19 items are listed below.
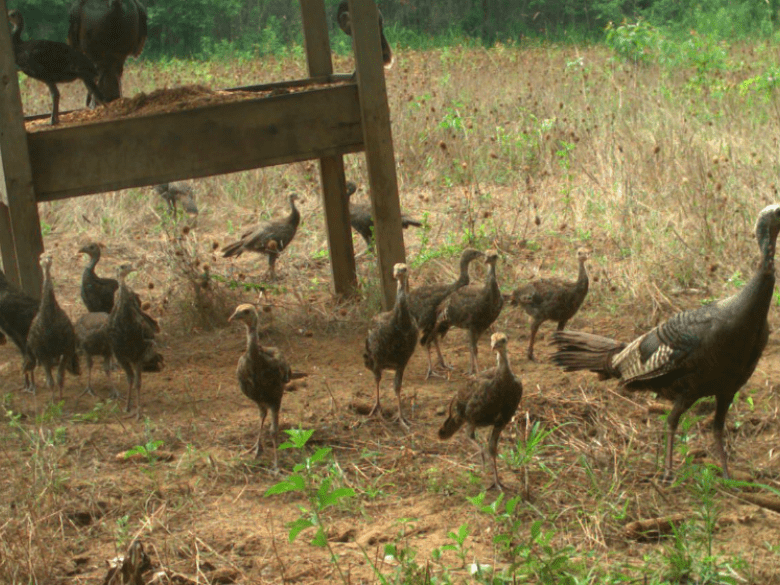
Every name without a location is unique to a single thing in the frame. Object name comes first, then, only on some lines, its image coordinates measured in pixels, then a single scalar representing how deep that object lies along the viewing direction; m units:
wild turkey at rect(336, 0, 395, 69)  8.24
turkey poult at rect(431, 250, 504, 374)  6.41
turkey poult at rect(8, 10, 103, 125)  6.71
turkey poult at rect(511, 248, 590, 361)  6.63
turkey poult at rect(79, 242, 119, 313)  7.35
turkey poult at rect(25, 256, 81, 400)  6.27
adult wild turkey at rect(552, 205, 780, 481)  4.54
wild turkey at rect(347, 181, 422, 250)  9.48
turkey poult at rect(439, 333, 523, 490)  4.72
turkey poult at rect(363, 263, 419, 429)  5.81
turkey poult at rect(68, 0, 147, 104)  7.04
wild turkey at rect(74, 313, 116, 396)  6.39
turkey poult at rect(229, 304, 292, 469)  5.28
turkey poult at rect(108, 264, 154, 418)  6.12
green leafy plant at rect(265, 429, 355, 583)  3.44
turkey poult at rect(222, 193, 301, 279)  9.20
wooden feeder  6.40
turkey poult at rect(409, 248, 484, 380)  6.68
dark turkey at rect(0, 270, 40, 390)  6.74
